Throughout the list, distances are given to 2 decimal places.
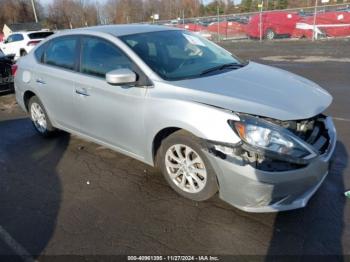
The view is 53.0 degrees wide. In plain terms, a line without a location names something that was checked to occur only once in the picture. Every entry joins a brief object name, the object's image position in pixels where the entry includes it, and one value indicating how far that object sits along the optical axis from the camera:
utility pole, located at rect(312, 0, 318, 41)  20.47
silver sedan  2.88
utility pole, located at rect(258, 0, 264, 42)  22.78
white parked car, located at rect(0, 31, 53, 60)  18.39
